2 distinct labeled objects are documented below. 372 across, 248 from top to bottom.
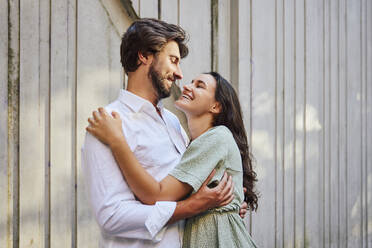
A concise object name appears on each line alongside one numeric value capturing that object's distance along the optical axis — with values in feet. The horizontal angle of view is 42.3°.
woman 5.58
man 5.57
